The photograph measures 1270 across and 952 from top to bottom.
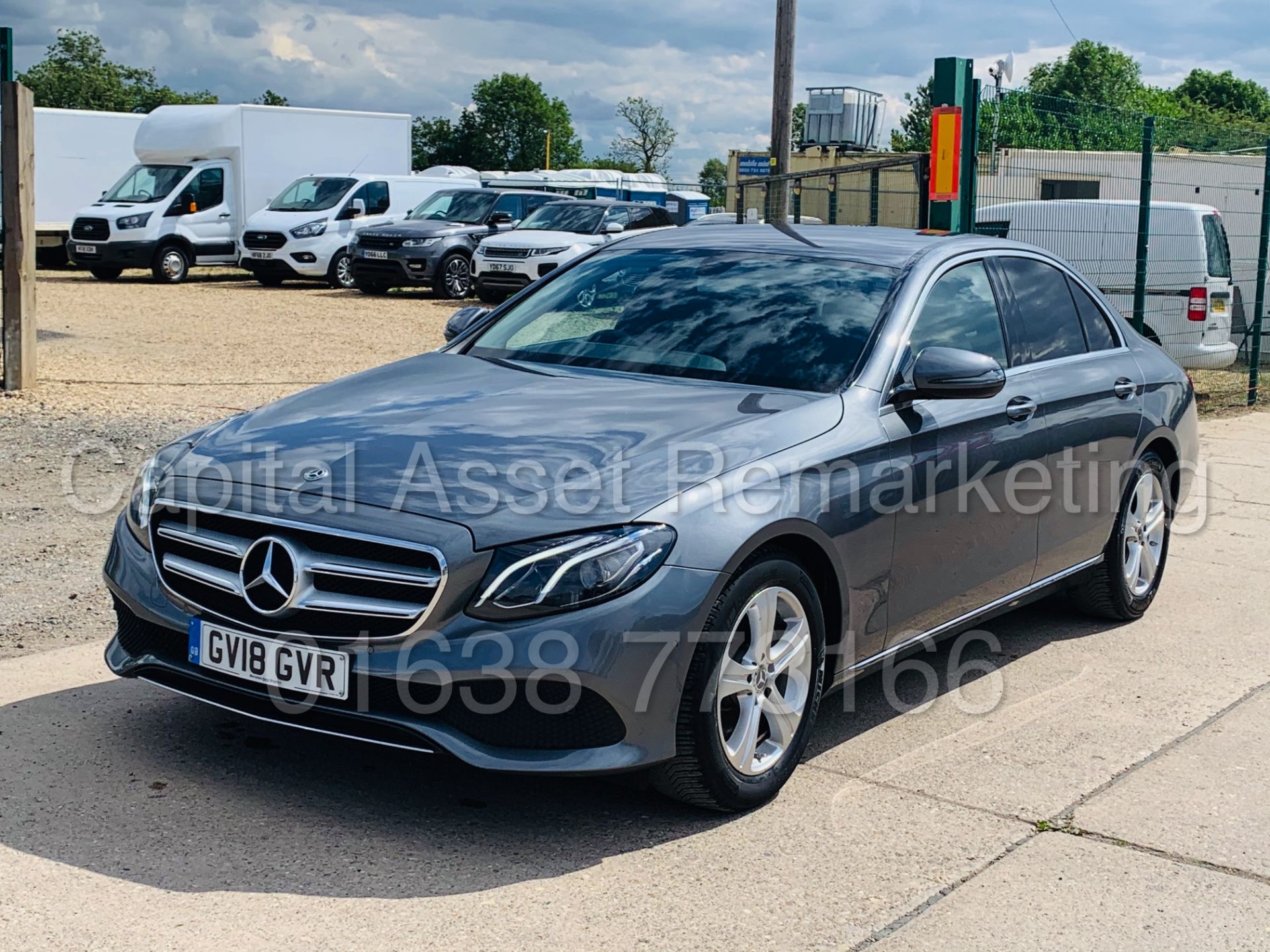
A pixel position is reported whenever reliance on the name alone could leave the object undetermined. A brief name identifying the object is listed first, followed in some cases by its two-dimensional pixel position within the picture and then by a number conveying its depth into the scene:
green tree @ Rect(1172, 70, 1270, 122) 121.12
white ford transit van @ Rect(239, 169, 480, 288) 25.89
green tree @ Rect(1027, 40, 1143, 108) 120.25
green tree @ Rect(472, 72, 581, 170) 122.06
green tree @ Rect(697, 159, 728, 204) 126.06
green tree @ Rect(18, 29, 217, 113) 106.94
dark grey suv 24.53
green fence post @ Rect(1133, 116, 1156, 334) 12.66
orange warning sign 11.14
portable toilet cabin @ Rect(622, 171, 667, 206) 45.15
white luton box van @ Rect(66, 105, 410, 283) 26.39
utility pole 19.12
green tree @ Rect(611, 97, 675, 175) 116.06
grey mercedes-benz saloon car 3.73
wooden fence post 11.13
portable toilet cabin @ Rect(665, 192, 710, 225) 42.16
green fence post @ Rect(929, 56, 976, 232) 11.10
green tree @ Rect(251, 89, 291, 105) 123.86
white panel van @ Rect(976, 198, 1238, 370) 14.19
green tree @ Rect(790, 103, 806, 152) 101.85
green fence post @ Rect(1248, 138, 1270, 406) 14.42
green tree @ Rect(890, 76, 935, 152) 92.80
